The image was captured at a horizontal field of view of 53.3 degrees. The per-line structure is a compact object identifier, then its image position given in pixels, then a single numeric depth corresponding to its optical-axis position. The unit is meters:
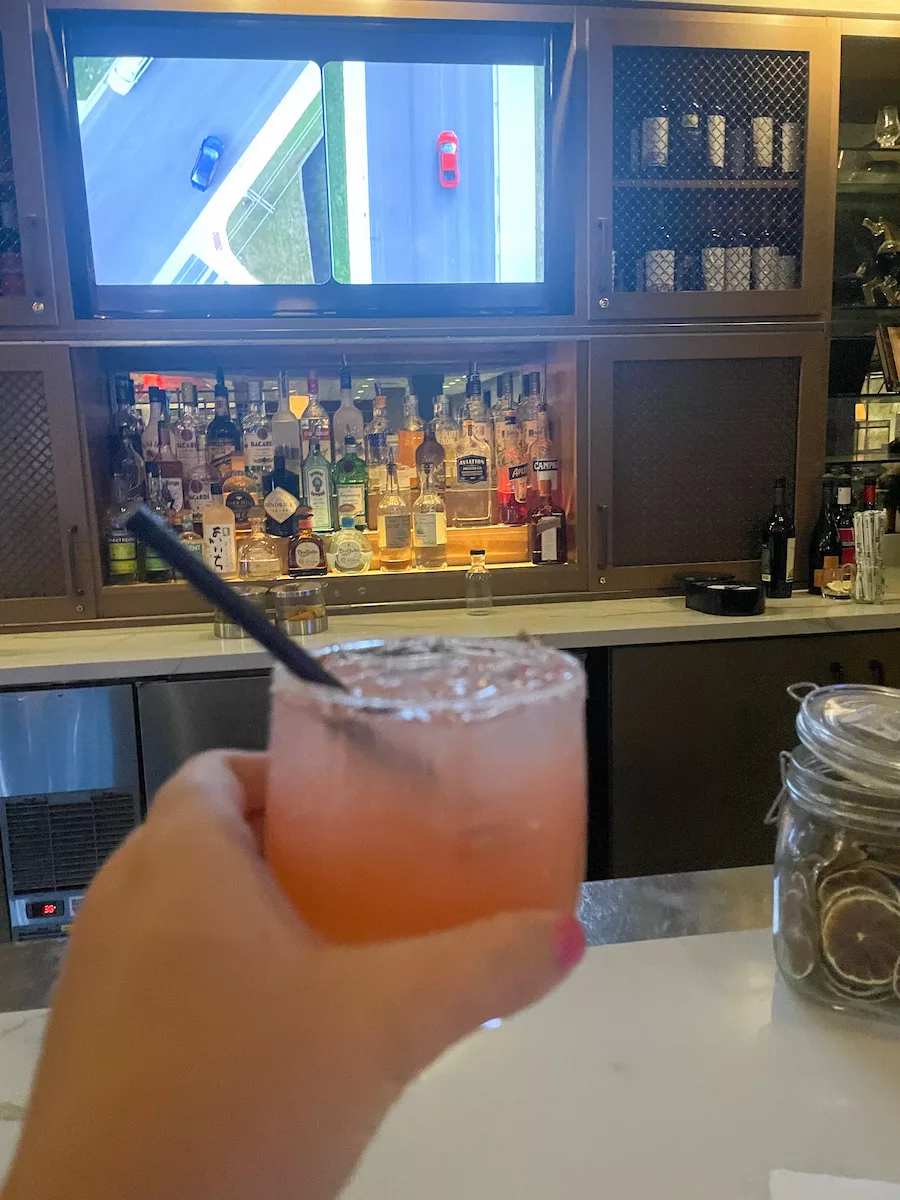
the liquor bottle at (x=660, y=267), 2.43
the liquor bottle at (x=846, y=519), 2.50
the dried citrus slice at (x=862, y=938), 0.68
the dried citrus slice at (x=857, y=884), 0.69
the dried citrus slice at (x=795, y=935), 0.73
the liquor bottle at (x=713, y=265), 2.45
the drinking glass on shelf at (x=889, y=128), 2.72
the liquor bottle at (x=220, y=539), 2.42
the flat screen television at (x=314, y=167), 2.18
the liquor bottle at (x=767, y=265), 2.47
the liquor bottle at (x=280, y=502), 2.48
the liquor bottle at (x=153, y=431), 2.47
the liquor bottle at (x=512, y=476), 2.63
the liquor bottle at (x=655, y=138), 2.35
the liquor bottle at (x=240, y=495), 2.51
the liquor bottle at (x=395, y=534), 2.51
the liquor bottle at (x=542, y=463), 2.57
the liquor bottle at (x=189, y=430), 2.49
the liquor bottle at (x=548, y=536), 2.50
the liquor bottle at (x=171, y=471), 2.48
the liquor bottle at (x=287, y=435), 2.53
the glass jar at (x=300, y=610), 2.21
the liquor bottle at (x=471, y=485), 2.59
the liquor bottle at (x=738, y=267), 2.45
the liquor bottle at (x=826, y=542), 2.54
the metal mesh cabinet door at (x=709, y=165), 2.30
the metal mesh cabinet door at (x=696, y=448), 2.42
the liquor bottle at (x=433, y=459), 2.60
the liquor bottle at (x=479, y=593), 2.39
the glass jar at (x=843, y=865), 0.69
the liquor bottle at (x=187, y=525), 2.49
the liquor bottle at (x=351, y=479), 2.53
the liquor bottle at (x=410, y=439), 2.60
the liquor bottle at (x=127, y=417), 2.45
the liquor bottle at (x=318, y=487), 2.53
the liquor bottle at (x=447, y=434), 2.64
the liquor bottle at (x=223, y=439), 2.50
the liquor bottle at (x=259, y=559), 2.46
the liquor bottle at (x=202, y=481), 2.50
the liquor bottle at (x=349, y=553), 2.47
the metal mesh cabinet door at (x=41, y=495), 2.18
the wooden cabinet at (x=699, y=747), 2.16
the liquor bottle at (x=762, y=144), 2.40
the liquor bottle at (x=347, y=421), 2.59
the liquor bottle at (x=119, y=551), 2.36
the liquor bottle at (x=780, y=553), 2.49
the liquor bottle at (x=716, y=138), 2.38
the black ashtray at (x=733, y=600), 2.25
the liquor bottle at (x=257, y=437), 2.52
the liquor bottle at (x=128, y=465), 2.43
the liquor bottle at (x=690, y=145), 2.38
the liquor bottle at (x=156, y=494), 2.46
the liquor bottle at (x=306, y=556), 2.46
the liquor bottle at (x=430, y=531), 2.51
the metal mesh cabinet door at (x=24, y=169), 2.05
